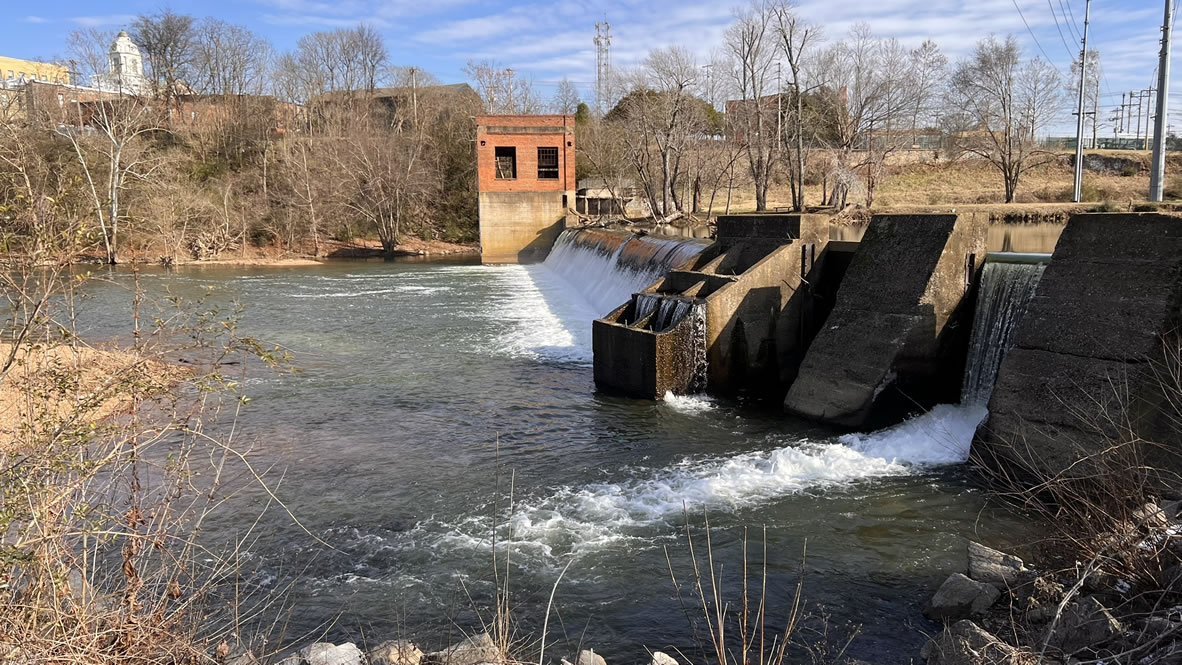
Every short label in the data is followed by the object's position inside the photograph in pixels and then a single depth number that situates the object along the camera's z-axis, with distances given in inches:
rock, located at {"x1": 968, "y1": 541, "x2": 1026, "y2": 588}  230.1
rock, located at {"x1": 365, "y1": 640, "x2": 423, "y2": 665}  192.5
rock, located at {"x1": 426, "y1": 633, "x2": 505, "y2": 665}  191.6
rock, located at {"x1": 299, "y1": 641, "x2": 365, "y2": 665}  193.0
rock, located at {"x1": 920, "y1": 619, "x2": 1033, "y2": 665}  169.4
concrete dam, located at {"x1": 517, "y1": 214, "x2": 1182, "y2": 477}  337.7
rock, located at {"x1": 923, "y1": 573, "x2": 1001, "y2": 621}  223.8
